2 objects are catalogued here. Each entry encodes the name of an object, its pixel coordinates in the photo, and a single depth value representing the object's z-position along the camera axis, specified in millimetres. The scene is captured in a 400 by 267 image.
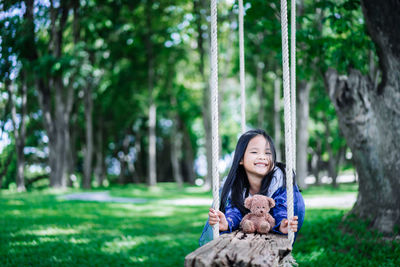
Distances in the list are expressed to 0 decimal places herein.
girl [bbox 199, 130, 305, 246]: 2299
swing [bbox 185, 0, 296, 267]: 1489
